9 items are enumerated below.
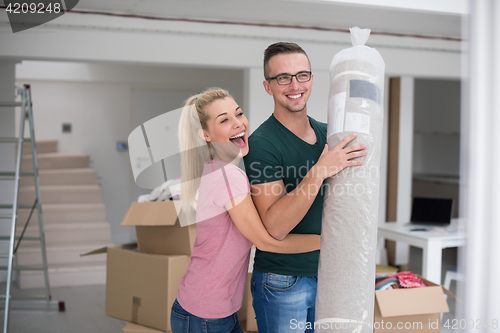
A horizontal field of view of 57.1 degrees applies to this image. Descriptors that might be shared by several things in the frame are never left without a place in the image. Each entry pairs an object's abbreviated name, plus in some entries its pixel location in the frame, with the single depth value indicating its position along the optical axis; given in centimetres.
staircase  455
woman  137
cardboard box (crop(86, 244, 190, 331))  240
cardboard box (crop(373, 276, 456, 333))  226
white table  322
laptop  380
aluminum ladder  317
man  144
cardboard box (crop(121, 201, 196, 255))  242
